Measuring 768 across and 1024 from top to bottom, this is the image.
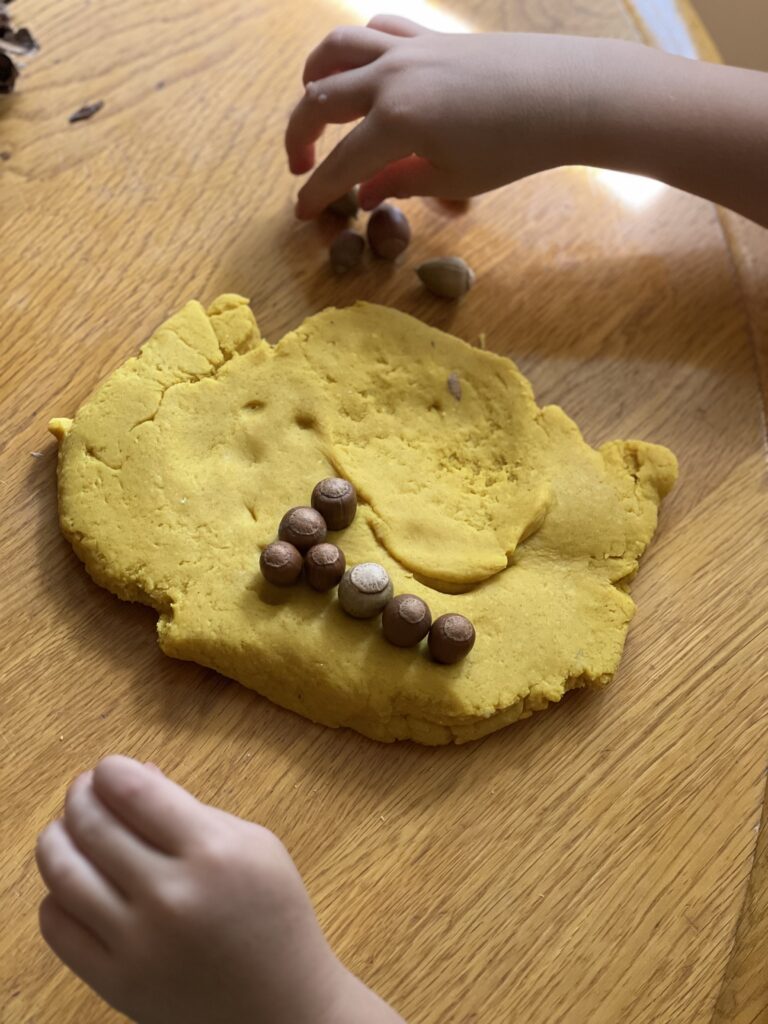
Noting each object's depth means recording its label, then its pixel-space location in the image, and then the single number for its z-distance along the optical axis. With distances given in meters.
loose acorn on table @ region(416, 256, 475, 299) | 0.40
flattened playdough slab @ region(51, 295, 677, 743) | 0.32
